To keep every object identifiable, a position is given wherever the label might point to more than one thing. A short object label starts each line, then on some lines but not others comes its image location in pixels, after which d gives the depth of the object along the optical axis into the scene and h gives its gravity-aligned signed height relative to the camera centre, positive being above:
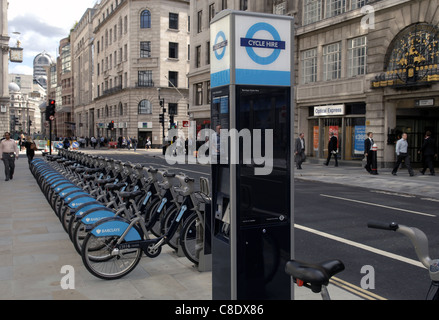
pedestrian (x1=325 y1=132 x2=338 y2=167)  24.71 -0.81
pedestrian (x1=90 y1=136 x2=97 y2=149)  57.94 -1.15
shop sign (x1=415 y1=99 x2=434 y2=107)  20.36 +1.40
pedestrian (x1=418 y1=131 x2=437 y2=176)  19.06 -0.81
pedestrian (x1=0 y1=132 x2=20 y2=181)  16.94 -0.72
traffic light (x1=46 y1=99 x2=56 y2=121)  22.64 +1.20
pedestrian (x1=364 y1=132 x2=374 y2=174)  20.28 -0.89
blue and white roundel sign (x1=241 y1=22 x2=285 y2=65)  3.80 +0.78
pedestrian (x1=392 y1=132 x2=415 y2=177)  19.25 -0.81
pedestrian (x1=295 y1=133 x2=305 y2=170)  23.02 -0.96
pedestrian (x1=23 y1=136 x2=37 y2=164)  20.75 -0.64
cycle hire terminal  3.82 -0.16
